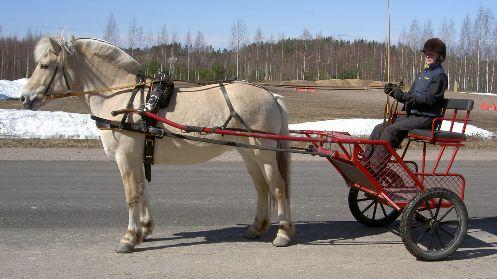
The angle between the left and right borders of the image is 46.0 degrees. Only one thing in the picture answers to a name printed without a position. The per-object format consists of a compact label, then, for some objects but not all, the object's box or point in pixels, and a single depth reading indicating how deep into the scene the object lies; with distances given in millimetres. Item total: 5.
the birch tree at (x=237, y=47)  68400
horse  5859
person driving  5863
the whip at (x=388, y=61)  6551
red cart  5523
